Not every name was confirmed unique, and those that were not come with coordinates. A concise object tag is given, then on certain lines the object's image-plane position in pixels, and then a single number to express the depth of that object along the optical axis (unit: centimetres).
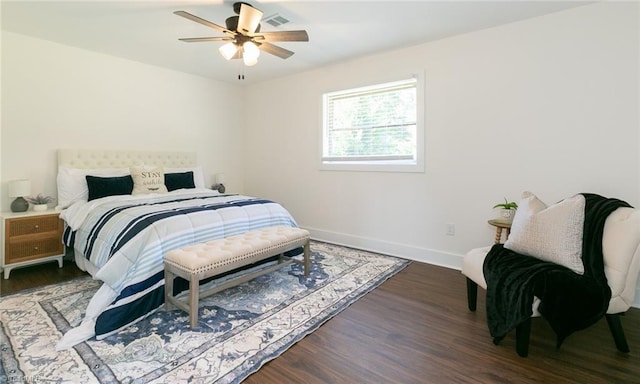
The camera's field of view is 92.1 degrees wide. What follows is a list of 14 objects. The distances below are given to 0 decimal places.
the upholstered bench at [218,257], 211
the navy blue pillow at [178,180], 405
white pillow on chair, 191
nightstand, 298
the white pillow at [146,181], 370
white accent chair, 180
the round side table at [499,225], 269
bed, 219
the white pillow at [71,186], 343
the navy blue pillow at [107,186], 345
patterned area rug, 167
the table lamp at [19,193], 312
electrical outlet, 341
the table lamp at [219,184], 495
